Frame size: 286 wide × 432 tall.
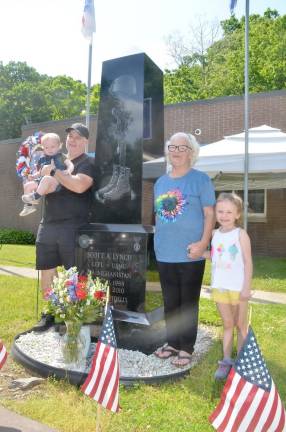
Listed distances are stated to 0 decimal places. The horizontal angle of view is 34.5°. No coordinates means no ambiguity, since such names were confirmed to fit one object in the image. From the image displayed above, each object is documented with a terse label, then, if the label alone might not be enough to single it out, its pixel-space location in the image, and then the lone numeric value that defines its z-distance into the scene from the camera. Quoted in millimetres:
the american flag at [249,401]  2334
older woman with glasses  3828
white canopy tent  7824
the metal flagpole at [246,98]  7727
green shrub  18719
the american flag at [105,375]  2775
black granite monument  4395
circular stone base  3750
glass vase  3898
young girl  3551
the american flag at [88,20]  8938
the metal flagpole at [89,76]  8406
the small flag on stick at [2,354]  3393
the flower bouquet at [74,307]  3882
